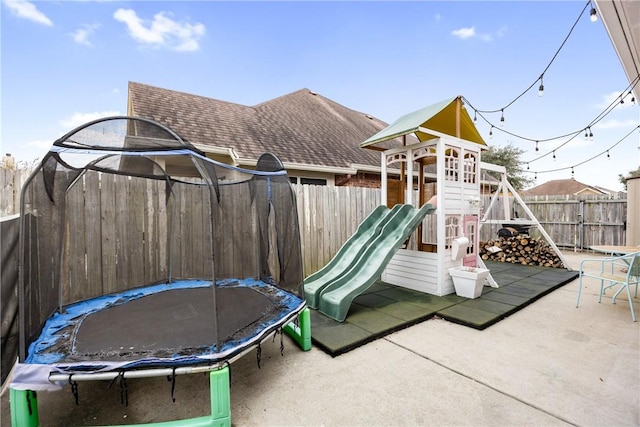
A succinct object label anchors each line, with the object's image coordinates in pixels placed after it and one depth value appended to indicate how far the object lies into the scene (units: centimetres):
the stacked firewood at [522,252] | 601
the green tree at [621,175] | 1817
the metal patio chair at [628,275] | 315
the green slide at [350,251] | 357
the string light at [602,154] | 693
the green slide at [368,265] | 320
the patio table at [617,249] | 367
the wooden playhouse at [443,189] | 400
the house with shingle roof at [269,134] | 620
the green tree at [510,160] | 1777
